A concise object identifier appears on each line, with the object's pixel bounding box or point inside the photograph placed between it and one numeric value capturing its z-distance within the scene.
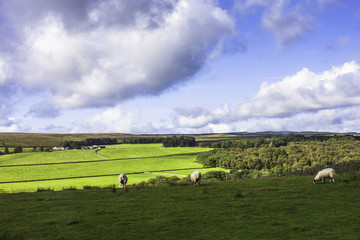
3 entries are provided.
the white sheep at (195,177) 28.45
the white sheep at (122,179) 32.78
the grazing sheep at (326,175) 25.67
